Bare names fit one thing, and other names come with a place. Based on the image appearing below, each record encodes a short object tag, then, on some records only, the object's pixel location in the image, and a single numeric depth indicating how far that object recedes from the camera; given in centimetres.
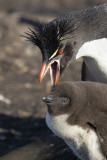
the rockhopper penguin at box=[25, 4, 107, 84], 834
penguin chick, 697
